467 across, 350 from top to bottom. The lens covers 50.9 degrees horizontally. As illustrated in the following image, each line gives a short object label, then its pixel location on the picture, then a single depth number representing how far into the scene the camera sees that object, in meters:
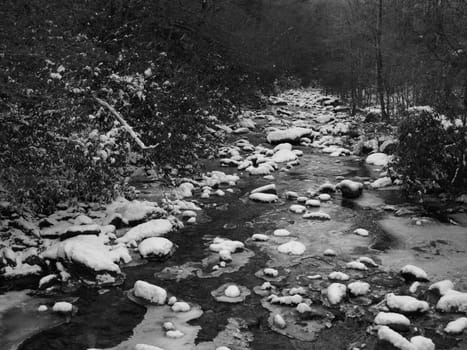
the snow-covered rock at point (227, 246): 7.84
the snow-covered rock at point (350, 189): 10.88
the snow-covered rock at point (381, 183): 11.86
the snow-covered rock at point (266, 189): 11.16
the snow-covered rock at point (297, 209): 9.90
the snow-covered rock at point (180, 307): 5.86
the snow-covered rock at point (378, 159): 14.51
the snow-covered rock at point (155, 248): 7.54
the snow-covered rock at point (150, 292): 6.07
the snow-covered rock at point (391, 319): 5.37
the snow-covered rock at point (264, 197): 10.68
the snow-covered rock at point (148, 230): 8.13
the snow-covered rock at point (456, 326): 5.28
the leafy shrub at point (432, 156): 10.66
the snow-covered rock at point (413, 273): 6.65
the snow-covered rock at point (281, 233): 8.58
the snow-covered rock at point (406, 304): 5.70
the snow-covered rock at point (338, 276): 6.74
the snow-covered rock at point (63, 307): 5.82
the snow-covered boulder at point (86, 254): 6.74
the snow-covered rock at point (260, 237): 8.34
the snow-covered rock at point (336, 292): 6.05
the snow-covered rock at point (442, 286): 6.14
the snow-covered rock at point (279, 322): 5.47
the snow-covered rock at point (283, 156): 15.08
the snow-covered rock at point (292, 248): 7.76
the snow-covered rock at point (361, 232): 8.54
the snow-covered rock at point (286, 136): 18.19
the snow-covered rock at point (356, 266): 7.05
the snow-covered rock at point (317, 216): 9.46
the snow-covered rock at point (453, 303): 5.78
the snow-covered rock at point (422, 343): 4.86
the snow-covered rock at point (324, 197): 10.74
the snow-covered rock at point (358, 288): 6.24
